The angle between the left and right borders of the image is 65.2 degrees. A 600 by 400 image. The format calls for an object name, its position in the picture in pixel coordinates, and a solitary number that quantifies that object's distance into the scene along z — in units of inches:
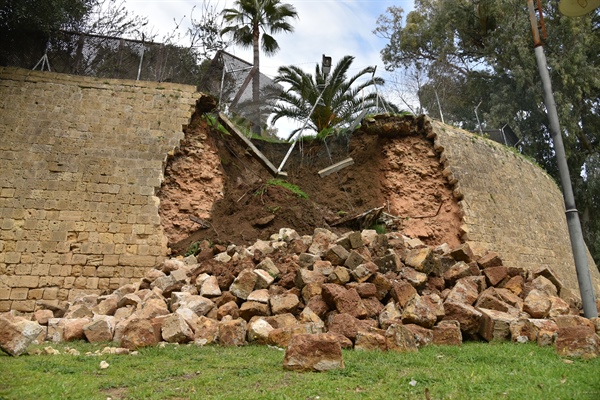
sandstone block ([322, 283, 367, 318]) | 245.3
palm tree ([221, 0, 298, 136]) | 758.5
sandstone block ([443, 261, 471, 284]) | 297.9
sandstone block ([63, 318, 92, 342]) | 252.4
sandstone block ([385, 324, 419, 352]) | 203.6
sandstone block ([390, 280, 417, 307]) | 259.1
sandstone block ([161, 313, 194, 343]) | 226.7
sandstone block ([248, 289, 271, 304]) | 263.6
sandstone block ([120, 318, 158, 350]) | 215.3
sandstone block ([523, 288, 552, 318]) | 268.8
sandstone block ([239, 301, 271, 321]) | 256.1
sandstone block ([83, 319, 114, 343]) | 245.3
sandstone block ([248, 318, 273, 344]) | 226.1
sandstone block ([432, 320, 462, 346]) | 225.0
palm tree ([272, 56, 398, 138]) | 623.2
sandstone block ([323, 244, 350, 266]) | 294.5
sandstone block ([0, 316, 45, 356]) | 192.5
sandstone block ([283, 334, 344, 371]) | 170.5
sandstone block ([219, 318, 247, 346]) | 226.4
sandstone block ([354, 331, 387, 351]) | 207.9
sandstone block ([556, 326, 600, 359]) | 189.9
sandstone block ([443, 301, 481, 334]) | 241.9
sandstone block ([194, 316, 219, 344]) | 231.1
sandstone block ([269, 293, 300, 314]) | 255.6
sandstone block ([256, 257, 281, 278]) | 295.0
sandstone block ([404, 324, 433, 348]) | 217.8
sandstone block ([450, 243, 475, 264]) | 326.3
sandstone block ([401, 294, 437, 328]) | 234.7
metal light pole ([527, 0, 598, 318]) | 249.0
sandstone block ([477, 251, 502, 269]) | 312.7
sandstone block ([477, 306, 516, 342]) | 239.8
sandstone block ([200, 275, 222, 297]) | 286.8
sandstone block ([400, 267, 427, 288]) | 278.8
